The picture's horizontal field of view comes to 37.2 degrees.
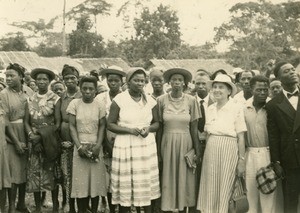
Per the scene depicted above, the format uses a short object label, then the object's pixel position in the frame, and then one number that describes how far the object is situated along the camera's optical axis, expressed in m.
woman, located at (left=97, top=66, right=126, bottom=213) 5.79
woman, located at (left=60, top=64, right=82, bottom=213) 5.84
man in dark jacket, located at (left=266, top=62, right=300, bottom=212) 4.90
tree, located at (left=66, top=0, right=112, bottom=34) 33.69
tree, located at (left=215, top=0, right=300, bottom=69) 26.14
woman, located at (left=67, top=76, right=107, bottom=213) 5.52
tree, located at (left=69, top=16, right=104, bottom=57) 40.94
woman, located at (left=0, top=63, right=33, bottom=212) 5.88
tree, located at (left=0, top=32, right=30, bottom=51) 36.91
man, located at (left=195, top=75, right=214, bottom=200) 5.82
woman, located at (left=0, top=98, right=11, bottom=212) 5.56
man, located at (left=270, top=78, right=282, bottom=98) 5.90
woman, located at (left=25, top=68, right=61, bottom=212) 5.86
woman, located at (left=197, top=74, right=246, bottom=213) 5.20
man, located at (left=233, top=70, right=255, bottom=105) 6.90
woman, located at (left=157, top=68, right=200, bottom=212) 5.46
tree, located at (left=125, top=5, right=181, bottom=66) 39.12
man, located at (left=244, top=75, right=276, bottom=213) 5.23
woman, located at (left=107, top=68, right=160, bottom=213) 5.27
